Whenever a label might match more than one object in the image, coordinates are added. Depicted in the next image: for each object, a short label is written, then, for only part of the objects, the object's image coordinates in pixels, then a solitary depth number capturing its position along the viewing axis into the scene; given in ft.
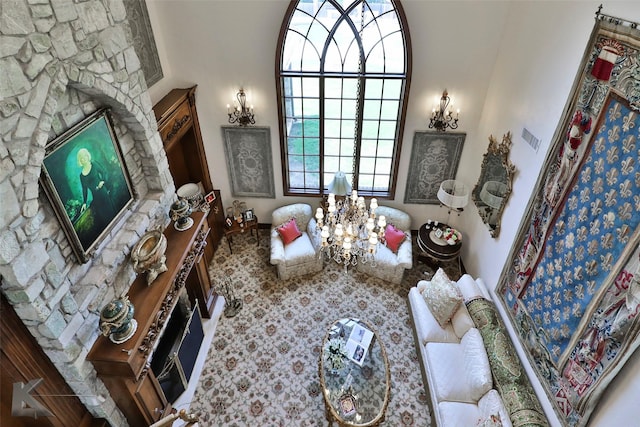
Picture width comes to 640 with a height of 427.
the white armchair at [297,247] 19.75
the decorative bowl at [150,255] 12.25
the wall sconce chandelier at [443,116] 18.31
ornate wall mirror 15.69
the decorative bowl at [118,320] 10.44
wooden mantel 10.64
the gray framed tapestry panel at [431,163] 19.53
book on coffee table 14.73
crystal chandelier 13.78
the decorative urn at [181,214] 14.69
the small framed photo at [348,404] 13.23
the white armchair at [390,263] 19.48
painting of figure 9.77
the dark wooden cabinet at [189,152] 16.29
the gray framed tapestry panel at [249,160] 20.07
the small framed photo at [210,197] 20.88
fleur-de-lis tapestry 9.26
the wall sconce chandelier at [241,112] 18.82
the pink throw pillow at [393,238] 20.12
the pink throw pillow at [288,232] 20.53
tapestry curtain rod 9.37
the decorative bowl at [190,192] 18.90
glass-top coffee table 13.23
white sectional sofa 12.50
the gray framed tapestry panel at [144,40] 14.79
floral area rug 14.78
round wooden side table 19.33
